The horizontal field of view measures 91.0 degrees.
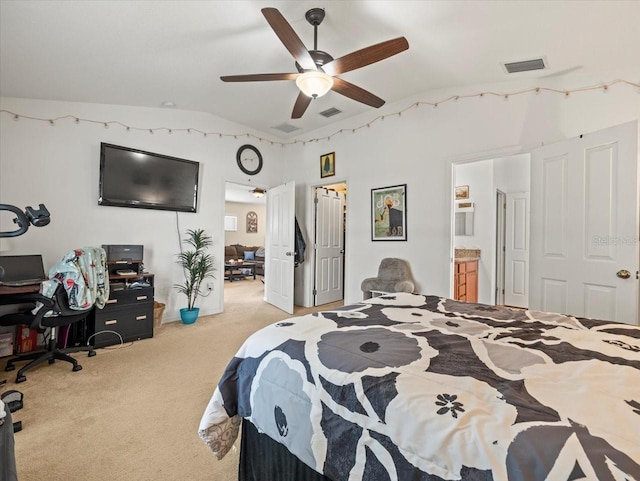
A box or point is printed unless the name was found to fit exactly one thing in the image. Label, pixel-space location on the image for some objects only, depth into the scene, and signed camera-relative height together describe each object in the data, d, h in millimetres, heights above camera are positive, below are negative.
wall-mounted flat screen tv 3670 +715
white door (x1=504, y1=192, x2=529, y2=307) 4977 -195
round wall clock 4875 +1235
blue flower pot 4086 -1025
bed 692 -437
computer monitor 2856 -324
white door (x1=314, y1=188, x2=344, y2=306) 5195 -149
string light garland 2740 +1421
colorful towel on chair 2592 -353
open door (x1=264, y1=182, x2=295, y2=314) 4660 -151
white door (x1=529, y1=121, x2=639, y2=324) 2355 +103
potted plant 4168 -419
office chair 2533 -701
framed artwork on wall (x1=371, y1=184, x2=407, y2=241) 3998 +321
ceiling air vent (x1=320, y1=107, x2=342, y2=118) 4242 +1728
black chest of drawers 3234 -875
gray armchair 3736 -510
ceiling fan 1913 +1208
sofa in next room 8818 -523
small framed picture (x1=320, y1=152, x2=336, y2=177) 4773 +1119
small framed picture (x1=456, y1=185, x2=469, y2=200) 5141 +761
